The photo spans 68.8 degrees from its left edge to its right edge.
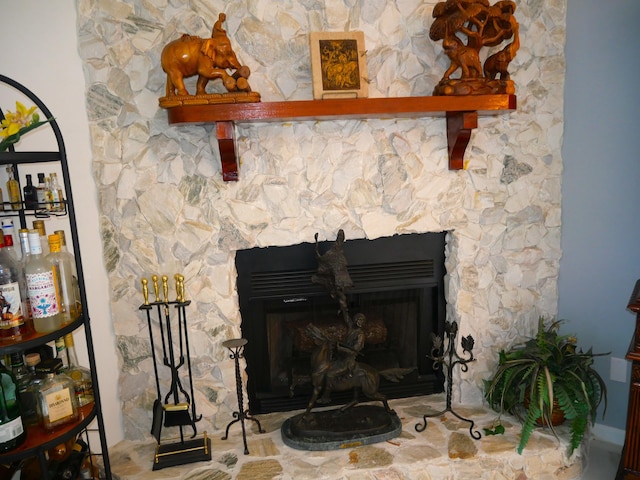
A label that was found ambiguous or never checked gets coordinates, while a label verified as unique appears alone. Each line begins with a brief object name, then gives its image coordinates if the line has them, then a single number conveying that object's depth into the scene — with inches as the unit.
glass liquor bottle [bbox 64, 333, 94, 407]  63.8
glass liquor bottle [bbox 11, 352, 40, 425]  58.0
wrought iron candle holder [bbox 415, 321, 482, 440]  77.8
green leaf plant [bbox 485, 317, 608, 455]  75.7
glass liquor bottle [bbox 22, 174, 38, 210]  61.8
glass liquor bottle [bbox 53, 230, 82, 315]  61.6
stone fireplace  74.6
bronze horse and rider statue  76.6
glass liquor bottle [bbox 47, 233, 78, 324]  58.7
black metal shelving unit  52.5
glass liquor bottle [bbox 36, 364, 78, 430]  57.2
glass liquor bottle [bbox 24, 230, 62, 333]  54.5
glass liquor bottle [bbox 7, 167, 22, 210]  62.6
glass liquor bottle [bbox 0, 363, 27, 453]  53.2
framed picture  74.6
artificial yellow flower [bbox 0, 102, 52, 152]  52.0
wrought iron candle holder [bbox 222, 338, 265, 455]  74.5
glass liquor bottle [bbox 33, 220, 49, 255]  56.2
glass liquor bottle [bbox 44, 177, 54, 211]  62.6
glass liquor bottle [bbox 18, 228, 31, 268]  54.3
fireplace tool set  75.0
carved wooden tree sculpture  72.9
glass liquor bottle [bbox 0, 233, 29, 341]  53.1
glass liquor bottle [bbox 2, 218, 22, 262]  54.7
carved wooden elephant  68.0
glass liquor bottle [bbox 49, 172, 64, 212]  62.1
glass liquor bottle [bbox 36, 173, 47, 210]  62.4
